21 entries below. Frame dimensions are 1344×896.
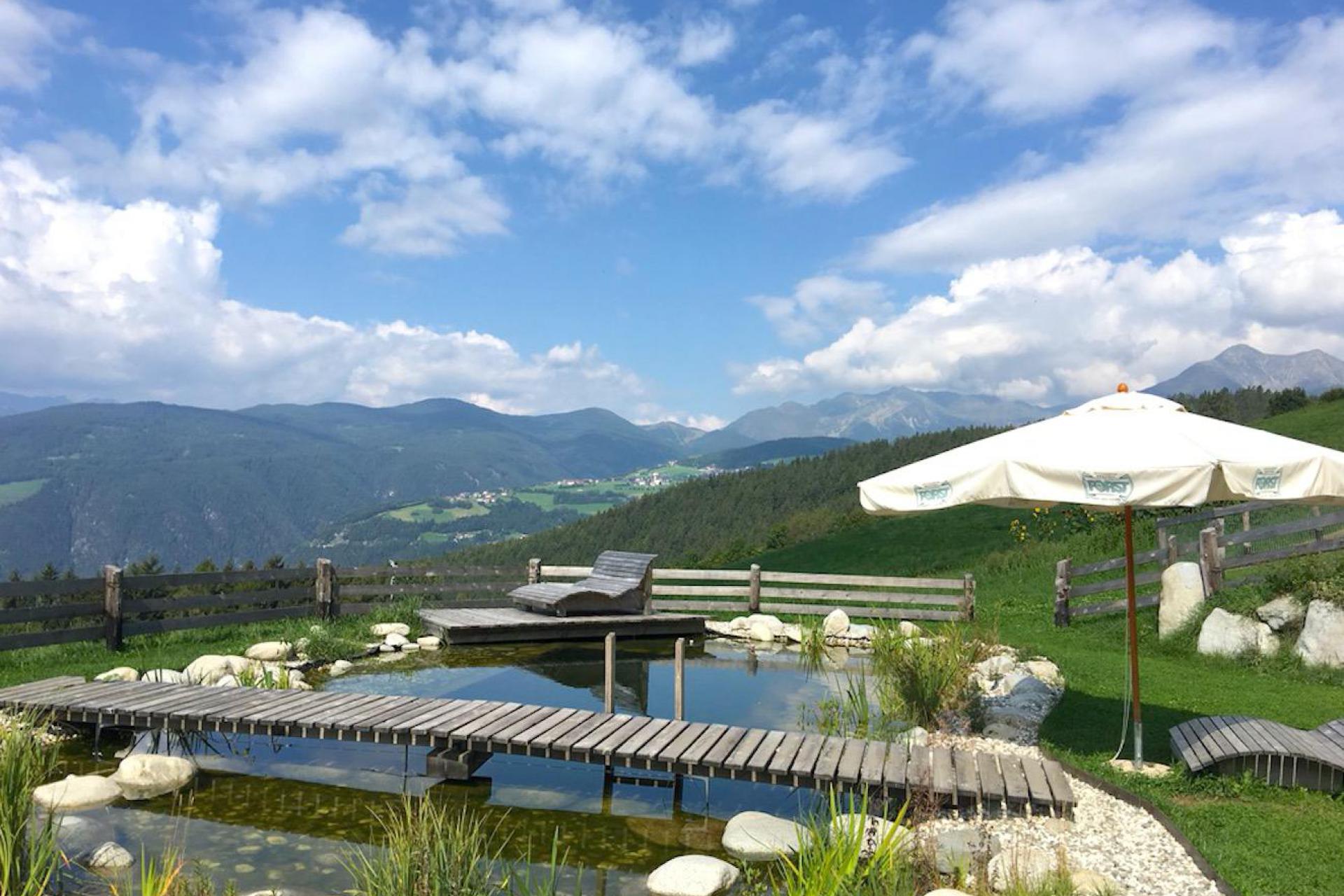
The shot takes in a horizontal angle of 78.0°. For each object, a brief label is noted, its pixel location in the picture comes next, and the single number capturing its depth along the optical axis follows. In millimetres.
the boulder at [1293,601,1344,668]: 10039
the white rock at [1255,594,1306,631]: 10680
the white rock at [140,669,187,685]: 10016
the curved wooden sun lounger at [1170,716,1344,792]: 6289
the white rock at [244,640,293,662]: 11508
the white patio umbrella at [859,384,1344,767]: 5660
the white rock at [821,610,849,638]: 14375
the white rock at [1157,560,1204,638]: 12070
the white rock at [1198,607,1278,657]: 10852
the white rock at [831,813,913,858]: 4316
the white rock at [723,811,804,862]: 5867
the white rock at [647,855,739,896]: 5211
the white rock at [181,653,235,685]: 9992
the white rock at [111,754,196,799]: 6816
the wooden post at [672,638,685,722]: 7938
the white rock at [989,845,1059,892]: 4574
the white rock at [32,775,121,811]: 6434
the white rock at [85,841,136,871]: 5309
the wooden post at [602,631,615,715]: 8086
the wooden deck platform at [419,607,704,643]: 13461
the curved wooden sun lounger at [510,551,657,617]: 14406
